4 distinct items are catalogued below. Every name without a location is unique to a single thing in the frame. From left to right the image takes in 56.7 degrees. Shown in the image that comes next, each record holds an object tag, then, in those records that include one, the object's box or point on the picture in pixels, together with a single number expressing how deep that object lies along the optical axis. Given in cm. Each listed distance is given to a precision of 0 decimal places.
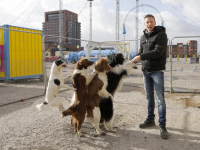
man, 293
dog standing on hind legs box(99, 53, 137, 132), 316
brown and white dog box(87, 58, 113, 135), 297
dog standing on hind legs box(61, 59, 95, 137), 289
